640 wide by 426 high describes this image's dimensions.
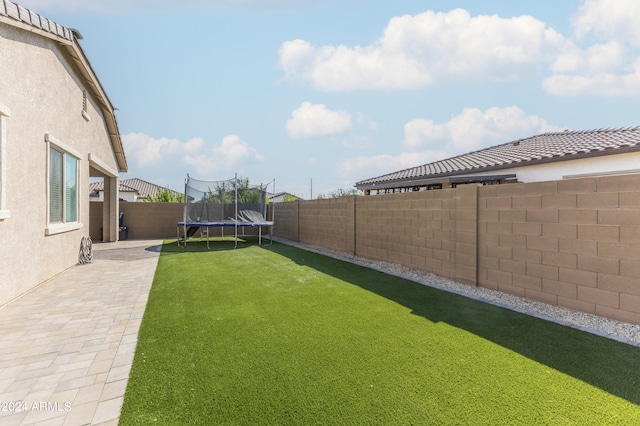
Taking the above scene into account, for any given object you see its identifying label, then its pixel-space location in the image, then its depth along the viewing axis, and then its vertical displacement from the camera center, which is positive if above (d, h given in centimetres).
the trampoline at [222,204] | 1123 +33
